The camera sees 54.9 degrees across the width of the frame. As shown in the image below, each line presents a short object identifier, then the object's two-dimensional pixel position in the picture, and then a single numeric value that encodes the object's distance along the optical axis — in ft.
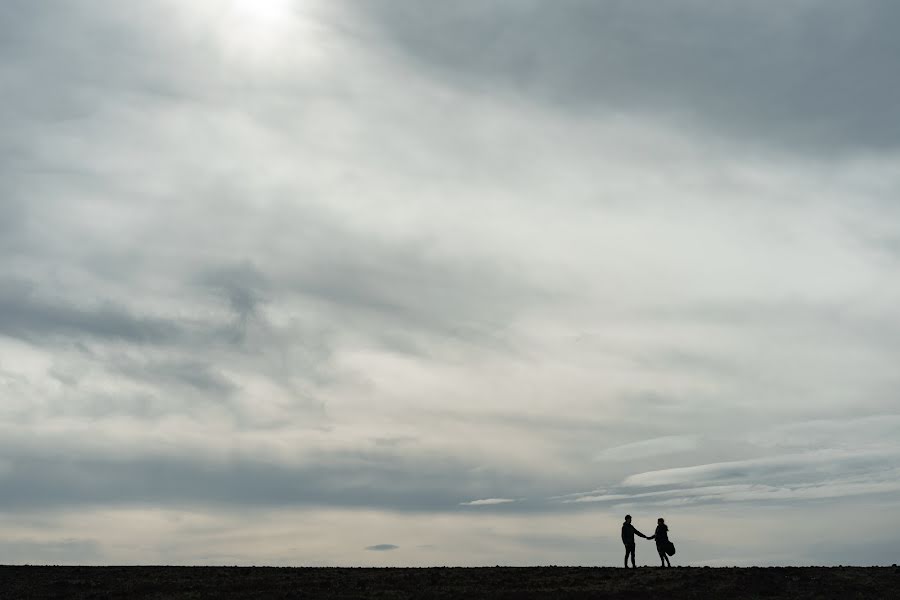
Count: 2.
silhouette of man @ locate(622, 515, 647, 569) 146.61
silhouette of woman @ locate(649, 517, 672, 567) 147.13
